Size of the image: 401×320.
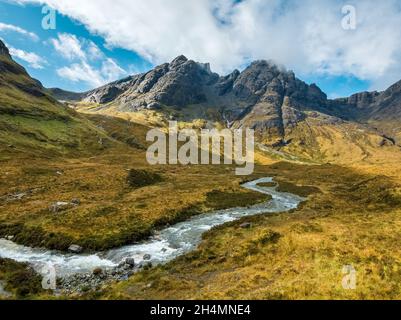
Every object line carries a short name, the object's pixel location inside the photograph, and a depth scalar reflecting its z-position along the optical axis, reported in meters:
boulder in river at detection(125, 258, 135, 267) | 31.54
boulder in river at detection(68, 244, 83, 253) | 34.98
